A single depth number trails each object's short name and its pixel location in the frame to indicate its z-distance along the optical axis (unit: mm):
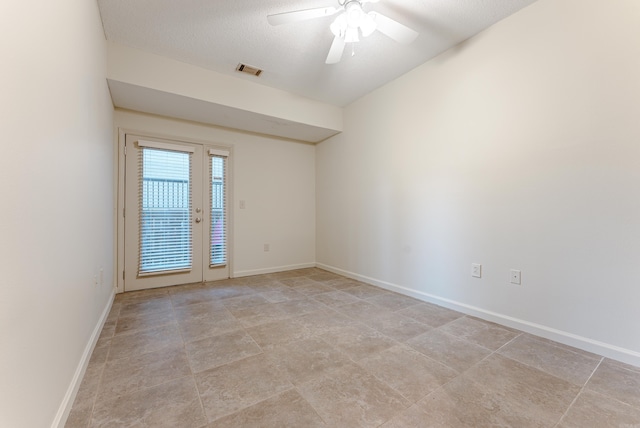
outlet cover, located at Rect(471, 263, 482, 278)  2423
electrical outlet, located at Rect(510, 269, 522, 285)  2174
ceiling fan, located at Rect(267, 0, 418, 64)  1885
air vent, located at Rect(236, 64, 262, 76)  2889
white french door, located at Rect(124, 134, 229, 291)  3252
